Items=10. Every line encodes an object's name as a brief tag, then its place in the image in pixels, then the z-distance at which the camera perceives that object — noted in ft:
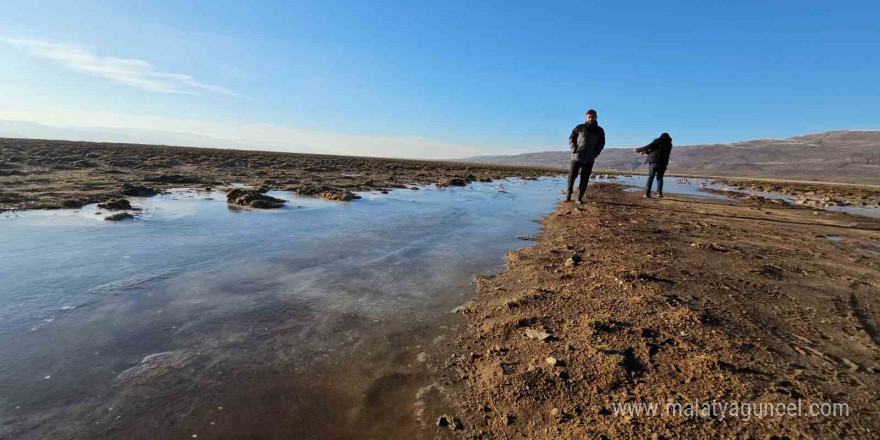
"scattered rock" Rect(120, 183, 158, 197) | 36.79
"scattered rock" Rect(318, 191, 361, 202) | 40.52
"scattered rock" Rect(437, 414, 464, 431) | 6.94
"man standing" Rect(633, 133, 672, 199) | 44.65
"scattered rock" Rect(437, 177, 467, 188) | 69.05
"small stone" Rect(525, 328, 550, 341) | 9.72
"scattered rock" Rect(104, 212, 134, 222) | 24.23
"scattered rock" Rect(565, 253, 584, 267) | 16.18
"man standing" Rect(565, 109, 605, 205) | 36.59
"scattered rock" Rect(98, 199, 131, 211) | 28.04
